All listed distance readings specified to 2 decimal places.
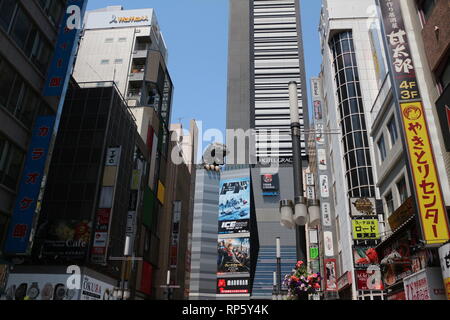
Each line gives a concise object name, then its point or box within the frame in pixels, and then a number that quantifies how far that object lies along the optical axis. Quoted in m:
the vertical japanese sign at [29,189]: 24.24
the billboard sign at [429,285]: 14.93
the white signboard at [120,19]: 74.19
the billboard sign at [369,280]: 25.16
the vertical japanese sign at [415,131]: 14.55
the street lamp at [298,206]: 8.10
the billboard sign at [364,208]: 29.58
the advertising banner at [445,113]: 15.70
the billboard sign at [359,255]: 32.25
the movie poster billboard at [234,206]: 130.75
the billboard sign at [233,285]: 123.62
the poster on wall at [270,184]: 164.25
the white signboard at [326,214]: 47.56
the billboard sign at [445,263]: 13.82
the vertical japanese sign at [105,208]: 35.81
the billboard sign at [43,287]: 32.00
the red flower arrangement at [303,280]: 9.97
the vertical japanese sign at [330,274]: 44.20
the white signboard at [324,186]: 49.82
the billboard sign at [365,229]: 28.77
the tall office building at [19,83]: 24.28
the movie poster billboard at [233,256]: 125.12
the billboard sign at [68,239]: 34.53
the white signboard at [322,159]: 51.53
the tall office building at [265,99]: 159.50
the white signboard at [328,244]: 45.50
